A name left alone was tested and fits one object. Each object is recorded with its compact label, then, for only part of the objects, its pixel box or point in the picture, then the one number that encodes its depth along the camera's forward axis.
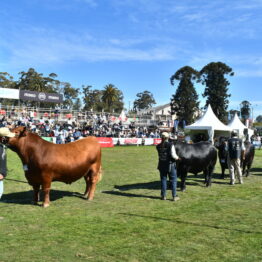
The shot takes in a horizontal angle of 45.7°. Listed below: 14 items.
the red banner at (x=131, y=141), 34.19
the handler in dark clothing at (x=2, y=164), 6.36
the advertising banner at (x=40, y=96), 41.64
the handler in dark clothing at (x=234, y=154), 10.97
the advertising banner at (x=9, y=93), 39.41
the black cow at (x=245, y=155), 12.68
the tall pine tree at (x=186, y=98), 68.00
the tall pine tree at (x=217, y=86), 64.75
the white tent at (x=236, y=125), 35.71
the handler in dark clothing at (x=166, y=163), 8.28
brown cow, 7.41
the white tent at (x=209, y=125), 30.58
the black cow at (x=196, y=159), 9.75
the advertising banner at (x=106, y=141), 30.89
